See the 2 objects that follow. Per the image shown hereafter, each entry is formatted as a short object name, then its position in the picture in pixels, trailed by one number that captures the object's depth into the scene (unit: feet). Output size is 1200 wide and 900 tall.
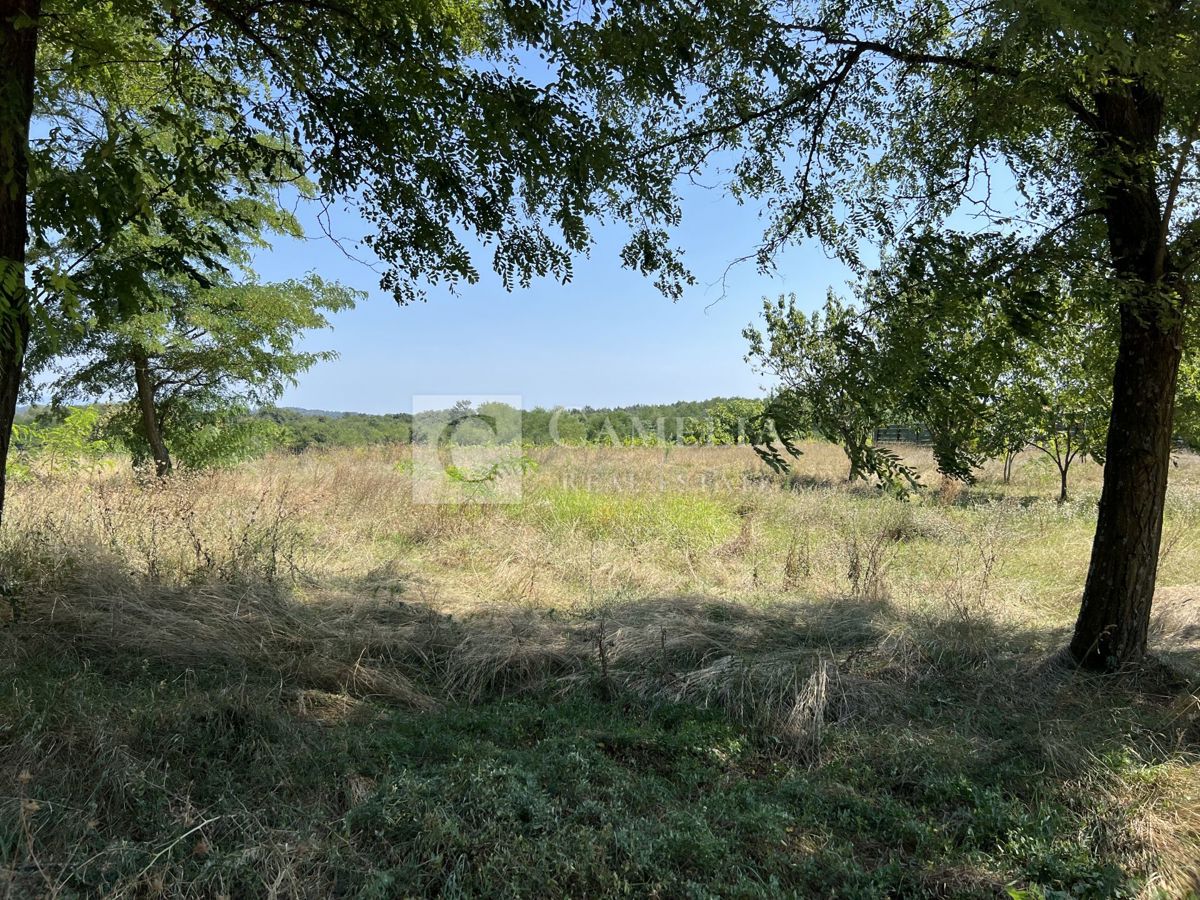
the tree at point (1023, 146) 10.07
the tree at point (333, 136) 7.50
